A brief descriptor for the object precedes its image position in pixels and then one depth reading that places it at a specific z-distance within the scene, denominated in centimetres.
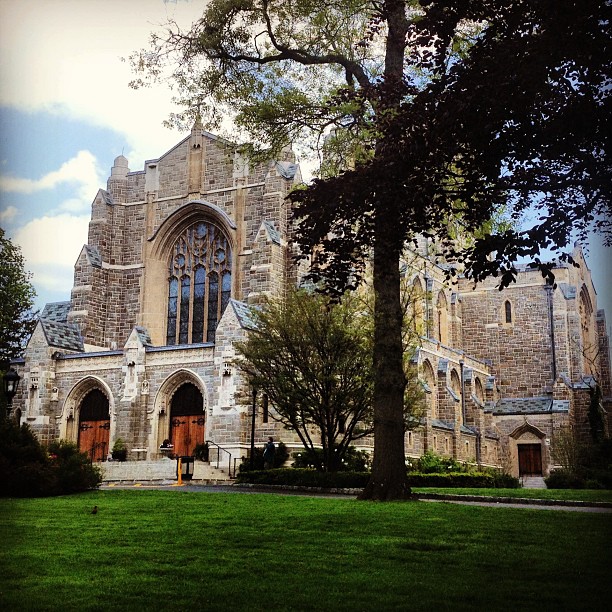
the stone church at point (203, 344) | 3475
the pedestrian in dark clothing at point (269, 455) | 3070
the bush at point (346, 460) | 2921
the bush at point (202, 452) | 3225
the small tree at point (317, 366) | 2530
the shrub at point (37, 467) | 1827
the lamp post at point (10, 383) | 1998
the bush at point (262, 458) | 3092
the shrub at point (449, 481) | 2681
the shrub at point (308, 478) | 2405
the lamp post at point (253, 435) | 2948
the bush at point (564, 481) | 2828
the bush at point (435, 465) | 3232
